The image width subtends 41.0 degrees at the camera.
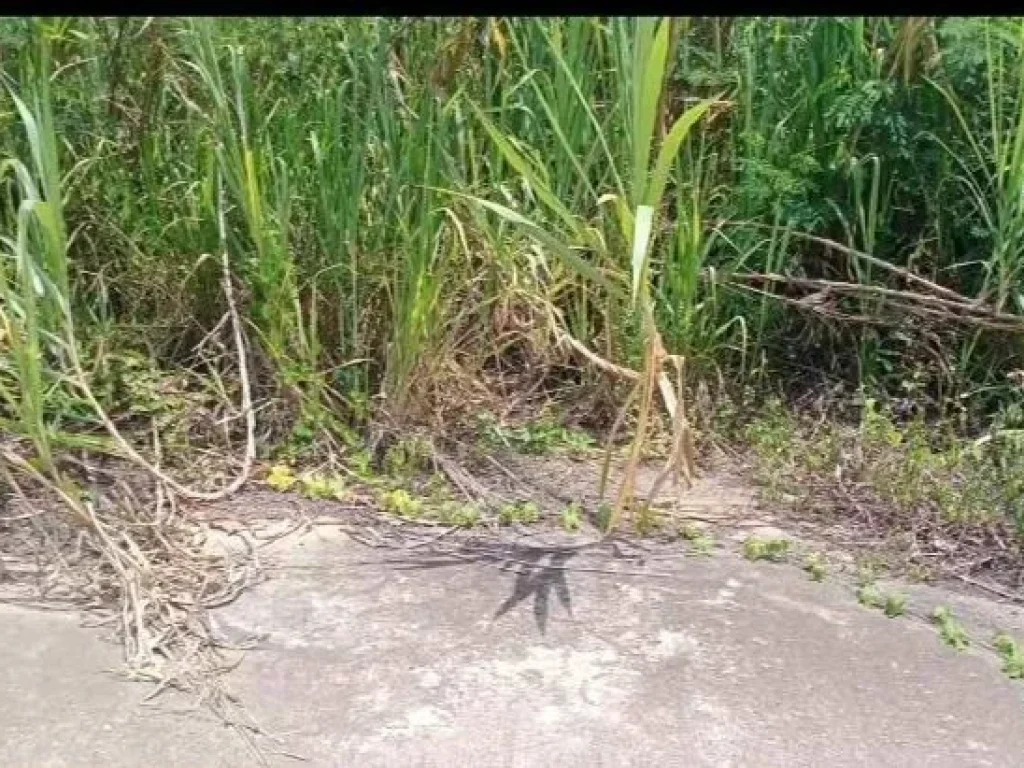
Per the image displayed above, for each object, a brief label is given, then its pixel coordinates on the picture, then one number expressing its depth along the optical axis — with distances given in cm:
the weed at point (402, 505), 304
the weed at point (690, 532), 299
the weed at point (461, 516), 302
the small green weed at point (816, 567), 285
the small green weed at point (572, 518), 301
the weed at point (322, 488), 311
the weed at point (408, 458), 320
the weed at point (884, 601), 272
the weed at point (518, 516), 304
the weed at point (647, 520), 297
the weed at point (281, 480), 313
